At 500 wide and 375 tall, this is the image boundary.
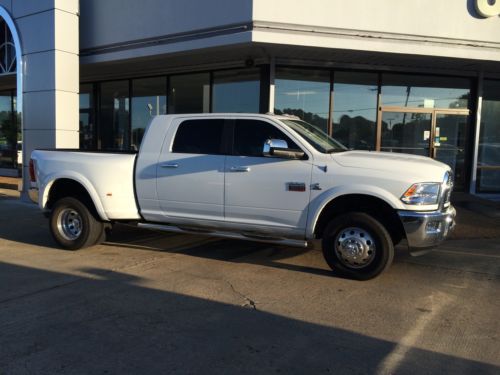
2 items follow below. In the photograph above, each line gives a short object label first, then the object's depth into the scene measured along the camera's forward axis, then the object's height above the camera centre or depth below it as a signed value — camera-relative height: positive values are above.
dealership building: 10.32 +1.99
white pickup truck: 5.67 -0.59
